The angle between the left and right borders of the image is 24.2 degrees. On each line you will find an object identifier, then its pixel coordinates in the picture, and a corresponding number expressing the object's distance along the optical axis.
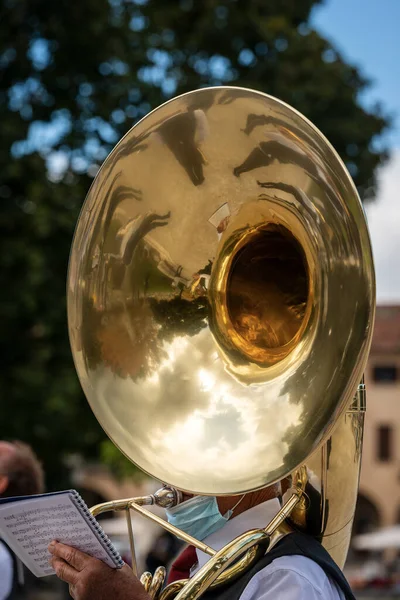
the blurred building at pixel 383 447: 32.56
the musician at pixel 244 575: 1.75
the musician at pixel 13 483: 3.29
